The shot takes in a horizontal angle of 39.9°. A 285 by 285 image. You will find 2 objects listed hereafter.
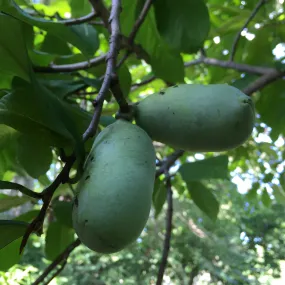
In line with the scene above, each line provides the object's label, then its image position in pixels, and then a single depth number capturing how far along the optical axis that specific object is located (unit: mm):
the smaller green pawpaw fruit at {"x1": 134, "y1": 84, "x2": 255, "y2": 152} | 386
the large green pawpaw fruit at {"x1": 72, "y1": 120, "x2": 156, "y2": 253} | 327
